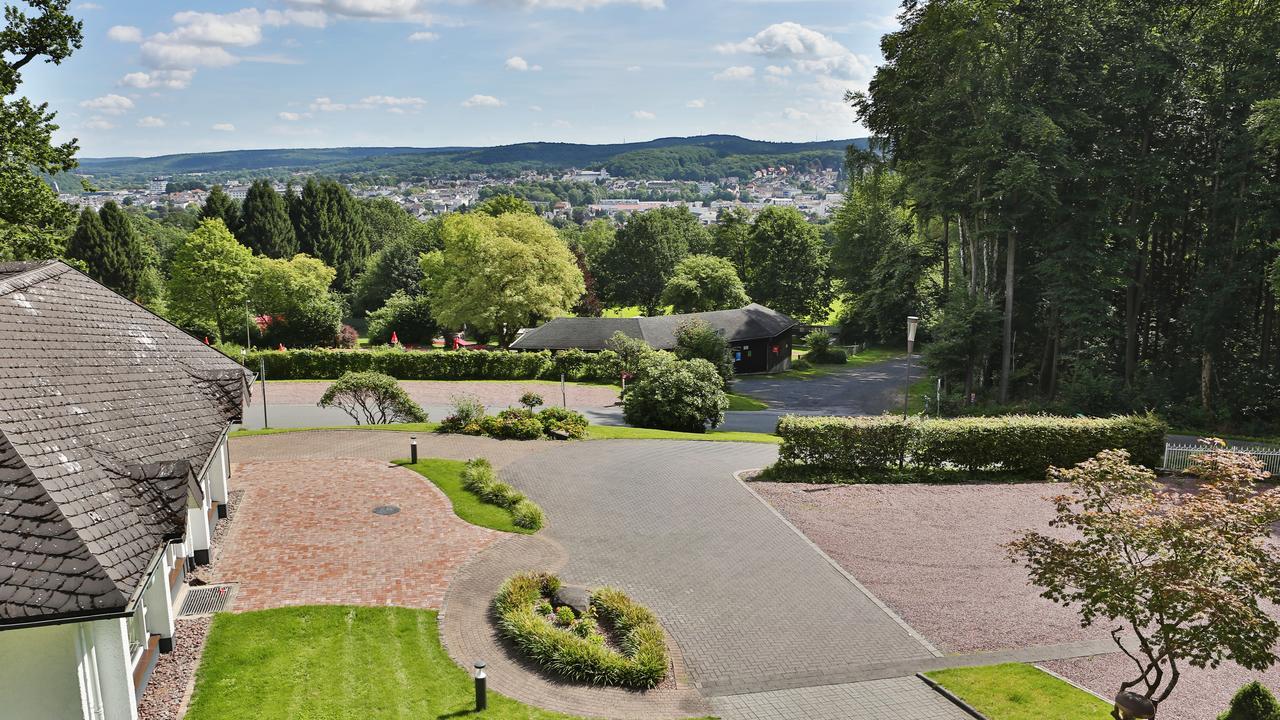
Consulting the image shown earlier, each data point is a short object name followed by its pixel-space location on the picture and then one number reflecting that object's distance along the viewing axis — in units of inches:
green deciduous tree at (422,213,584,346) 1990.7
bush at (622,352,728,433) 1203.2
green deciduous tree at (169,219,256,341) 1942.7
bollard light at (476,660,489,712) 443.8
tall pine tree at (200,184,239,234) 2785.4
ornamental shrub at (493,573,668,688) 486.3
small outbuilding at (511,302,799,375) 1850.4
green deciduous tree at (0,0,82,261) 910.4
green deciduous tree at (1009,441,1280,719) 359.3
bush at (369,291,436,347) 2364.7
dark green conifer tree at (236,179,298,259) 2775.6
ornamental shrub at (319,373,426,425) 1171.9
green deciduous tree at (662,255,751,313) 2373.3
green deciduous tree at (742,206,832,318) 2598.4
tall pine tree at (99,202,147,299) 2373.3
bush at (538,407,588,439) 1085.1
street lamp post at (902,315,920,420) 890.7
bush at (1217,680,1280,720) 385.7
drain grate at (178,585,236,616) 543.8
